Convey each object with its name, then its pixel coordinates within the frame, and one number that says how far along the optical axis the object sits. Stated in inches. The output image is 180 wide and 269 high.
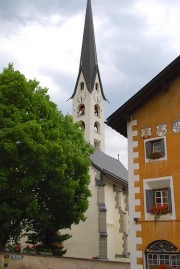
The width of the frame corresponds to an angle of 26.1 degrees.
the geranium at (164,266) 577.6
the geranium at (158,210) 607.8
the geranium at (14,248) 1005.3
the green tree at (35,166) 795.4
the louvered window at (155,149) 648.9
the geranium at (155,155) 647.7
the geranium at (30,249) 1048.2
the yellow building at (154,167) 601.3
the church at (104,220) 1262.3
